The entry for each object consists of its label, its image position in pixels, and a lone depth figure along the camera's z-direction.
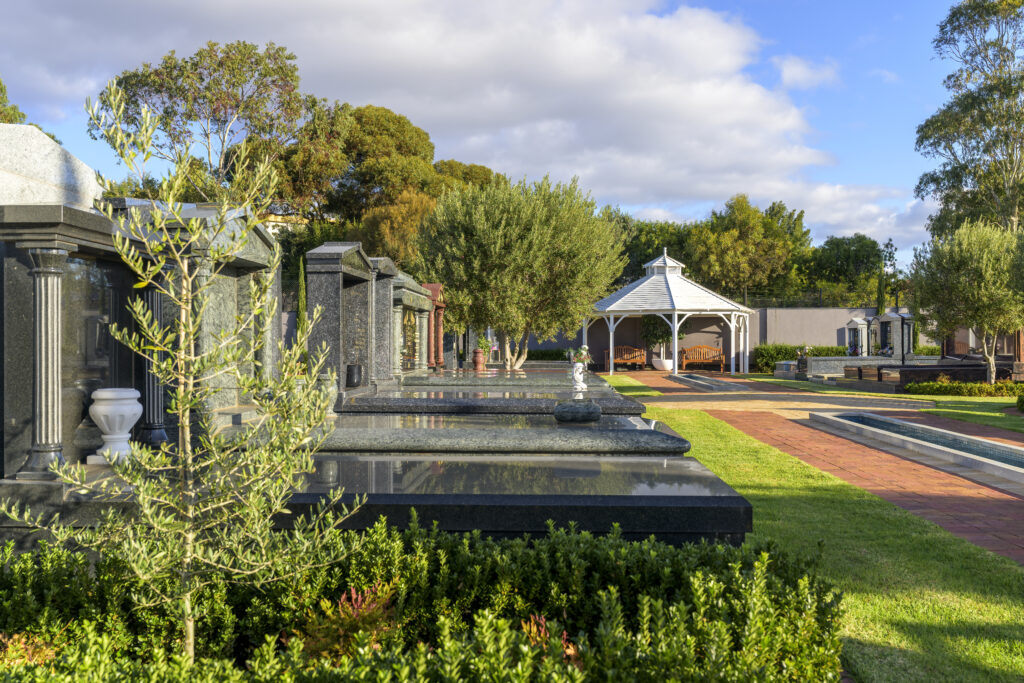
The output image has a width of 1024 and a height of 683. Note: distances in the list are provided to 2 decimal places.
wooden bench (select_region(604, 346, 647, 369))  34.22
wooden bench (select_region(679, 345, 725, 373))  34.38
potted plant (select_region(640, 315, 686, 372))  34.34
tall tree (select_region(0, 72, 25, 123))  27.41
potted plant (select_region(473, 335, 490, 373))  18.80
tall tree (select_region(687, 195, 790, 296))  40.75
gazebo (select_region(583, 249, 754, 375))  30.53
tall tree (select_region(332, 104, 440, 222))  35.56
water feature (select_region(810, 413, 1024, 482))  8.54
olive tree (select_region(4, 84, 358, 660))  2.47
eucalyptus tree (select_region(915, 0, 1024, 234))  28.05
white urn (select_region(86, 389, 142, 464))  5.39
